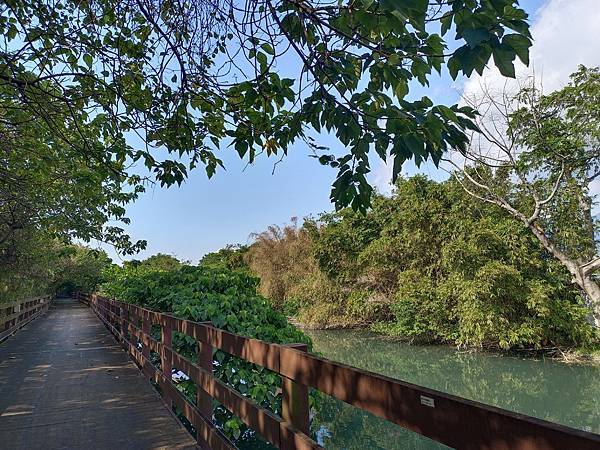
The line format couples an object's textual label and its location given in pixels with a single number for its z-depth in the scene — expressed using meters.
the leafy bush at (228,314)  4.76
